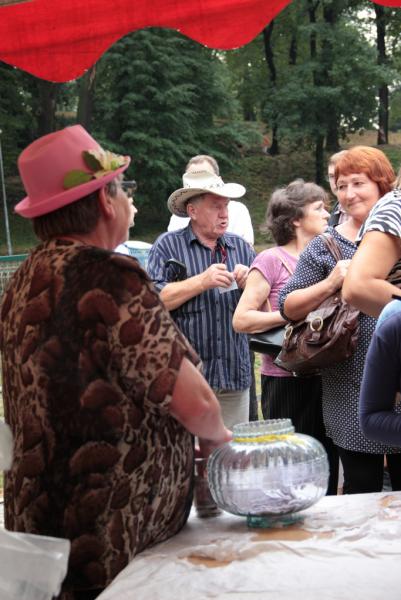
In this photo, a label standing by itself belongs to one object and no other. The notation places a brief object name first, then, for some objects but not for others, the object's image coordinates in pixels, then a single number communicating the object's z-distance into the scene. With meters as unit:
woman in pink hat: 1.78
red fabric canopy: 3.30
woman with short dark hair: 3.72
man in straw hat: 3.90
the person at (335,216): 4.52
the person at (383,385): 2.15
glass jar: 1.95
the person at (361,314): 3.04
